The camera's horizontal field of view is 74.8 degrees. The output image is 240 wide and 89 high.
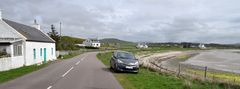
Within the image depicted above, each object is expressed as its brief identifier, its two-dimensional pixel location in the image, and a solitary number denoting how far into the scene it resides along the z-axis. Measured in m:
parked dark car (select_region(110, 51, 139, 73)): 11.78
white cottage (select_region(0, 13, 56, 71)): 14.14
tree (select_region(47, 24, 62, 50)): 39.51
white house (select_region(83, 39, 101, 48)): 81.89
